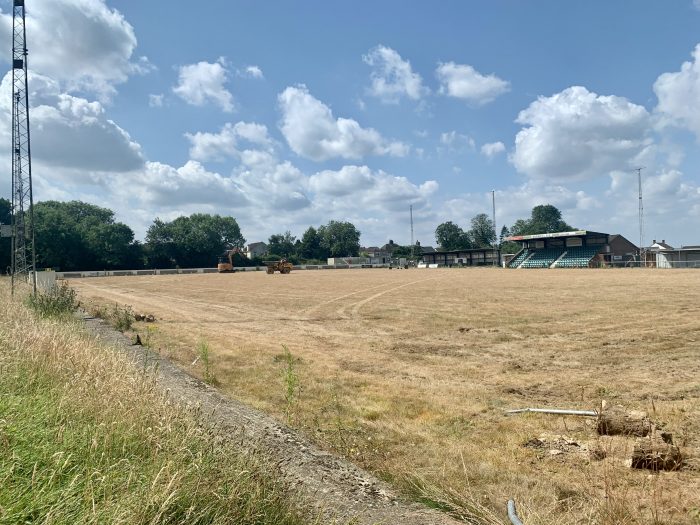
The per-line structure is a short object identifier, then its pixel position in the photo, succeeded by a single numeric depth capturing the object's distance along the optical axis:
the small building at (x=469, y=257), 123.39
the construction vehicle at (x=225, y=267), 92.06
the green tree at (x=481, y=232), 166.25
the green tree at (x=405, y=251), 165.00
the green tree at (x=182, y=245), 116.50
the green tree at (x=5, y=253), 85.56
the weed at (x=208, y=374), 9.98
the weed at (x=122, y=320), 16.25
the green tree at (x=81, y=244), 95.12
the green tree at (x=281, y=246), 150.75
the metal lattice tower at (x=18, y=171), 20.25
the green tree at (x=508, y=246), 158.71
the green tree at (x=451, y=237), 157.00
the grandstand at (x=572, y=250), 87.62
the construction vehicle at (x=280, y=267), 83.38
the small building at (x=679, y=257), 68.12
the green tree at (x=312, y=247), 155.75
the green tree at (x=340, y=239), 155.75
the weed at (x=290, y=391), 7.43
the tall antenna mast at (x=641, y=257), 77.25
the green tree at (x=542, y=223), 184.38
